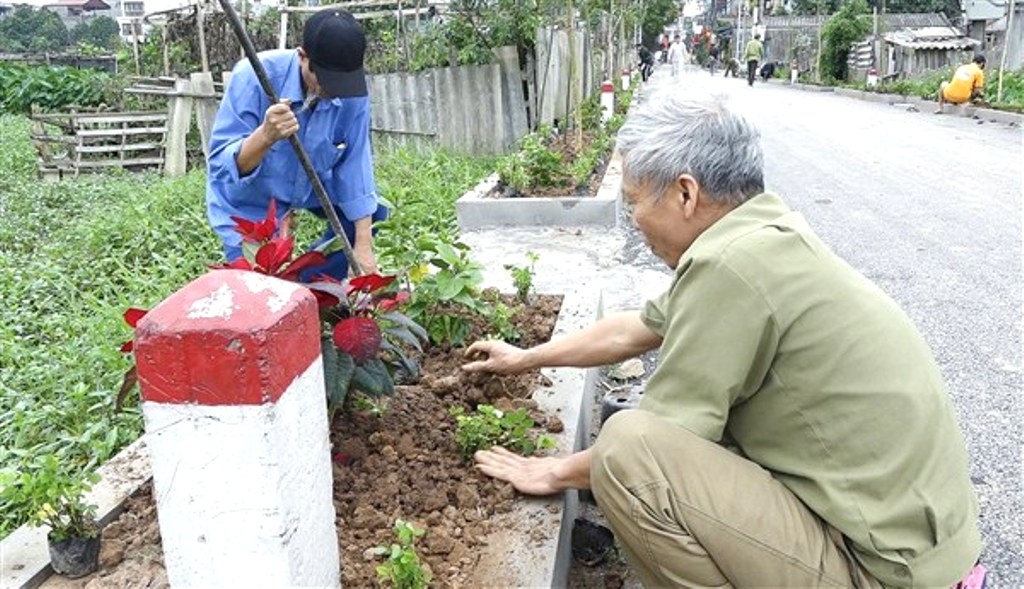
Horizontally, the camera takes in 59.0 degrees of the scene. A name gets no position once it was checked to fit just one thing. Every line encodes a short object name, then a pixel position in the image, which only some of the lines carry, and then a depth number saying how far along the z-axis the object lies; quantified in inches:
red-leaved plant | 84.6
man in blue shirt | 116.1
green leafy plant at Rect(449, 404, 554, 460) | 99.0
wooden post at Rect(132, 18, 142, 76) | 566.6
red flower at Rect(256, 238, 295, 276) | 83.3
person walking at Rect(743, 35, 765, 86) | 1162.6
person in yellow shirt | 641.6
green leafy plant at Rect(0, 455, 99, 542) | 78.0
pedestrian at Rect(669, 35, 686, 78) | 1358.6
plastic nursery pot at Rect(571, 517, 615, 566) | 103.2
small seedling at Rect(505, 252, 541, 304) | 153.5
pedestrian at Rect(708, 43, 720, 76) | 1728.8
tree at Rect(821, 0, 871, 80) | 1103.0
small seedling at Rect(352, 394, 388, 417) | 103.9
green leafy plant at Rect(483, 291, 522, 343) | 132.1
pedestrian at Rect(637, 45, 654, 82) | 1282.0
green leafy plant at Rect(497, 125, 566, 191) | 273.9
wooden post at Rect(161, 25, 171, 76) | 495.5
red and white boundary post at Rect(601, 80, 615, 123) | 451.1
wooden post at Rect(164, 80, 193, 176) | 390.3
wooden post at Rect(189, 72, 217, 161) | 382.6
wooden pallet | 432.8
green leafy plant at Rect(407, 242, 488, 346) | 125.0
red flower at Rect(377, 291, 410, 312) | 97.7
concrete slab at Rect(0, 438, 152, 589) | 79.0
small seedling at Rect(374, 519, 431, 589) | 71.9
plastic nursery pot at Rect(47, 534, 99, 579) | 78.5
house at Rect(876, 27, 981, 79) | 959.0
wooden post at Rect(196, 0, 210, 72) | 406.3
